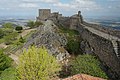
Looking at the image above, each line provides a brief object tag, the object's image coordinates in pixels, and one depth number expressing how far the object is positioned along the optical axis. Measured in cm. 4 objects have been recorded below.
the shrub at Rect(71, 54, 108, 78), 1123
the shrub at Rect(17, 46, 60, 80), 1134
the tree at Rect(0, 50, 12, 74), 1513
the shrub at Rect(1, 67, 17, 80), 1367
